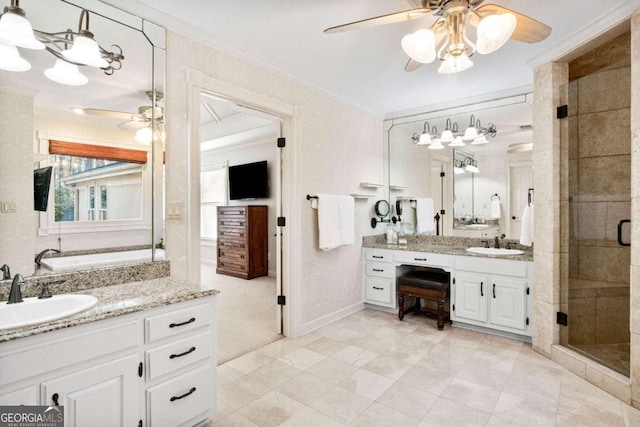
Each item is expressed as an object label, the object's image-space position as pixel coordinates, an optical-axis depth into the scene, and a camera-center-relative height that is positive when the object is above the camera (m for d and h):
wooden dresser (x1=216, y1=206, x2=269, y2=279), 5.68 -0.49
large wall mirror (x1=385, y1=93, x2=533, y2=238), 3.29 +0.50
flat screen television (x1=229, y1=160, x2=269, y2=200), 5.84 +0.59
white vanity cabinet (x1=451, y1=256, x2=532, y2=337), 2.90 -0.77
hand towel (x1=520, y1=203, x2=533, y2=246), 2.99 -0.14
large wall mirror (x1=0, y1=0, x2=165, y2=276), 1.67 +0.43
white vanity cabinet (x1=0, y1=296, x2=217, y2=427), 1.23 -0.67
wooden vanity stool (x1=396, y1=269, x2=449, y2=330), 3.26 -0.77
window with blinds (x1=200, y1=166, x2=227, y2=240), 6.67 +0.36
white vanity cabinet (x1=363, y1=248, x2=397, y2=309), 3.73 -0.77
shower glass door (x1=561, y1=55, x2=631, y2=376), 2.41 -0.01
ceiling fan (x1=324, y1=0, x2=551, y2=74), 1.51 +0.92
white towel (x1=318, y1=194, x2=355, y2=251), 3.21 -0.08
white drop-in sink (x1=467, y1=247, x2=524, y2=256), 3.10 -0.39
